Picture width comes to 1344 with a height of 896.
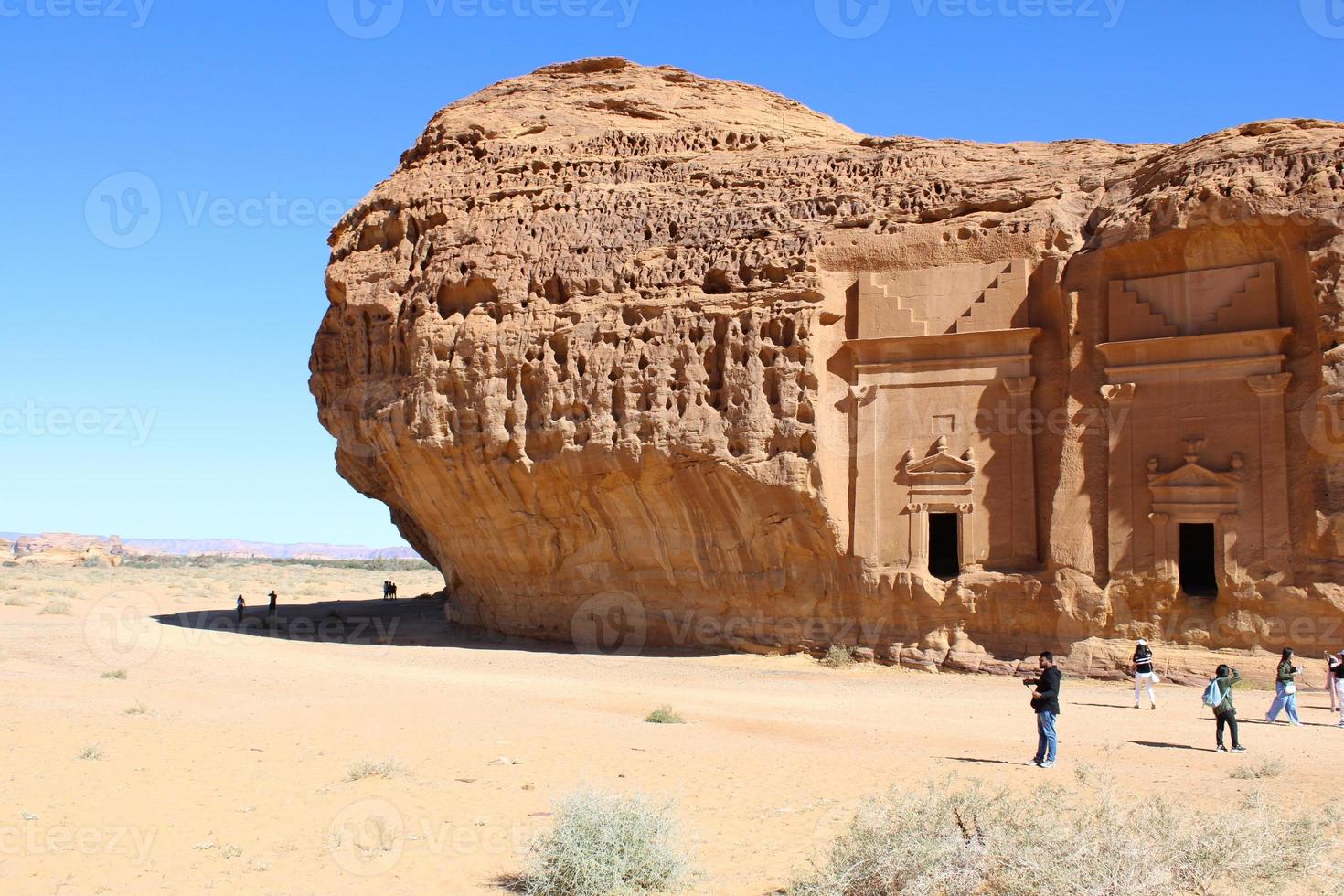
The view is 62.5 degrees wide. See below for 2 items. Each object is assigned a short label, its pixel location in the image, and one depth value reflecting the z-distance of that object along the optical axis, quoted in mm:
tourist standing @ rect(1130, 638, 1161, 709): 16281
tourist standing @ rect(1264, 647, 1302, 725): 14633
